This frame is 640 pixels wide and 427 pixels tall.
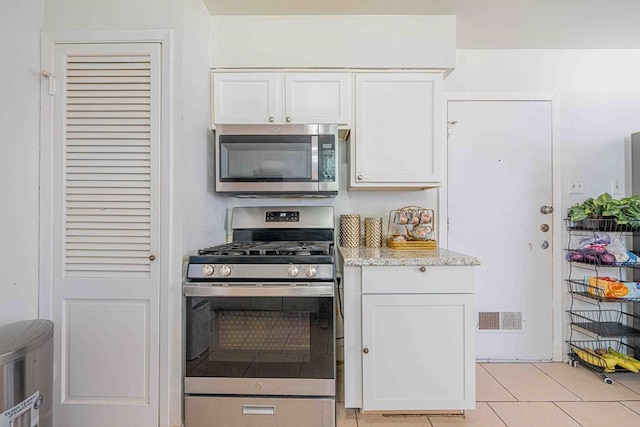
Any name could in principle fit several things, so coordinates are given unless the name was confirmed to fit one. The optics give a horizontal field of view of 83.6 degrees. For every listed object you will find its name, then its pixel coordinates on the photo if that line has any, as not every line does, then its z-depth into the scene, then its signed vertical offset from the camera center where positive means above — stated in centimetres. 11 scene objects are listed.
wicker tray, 219 -18
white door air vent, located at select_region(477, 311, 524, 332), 253 -75
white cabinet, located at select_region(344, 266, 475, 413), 174 -60
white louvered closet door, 166 -9
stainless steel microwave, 203 +32
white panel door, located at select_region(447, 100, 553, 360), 253 +4
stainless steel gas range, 165 -59
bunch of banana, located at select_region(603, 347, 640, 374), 225 -94
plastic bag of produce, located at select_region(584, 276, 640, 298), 223 -46
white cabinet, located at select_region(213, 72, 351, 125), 209 +68
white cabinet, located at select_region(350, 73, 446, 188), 210 +52
